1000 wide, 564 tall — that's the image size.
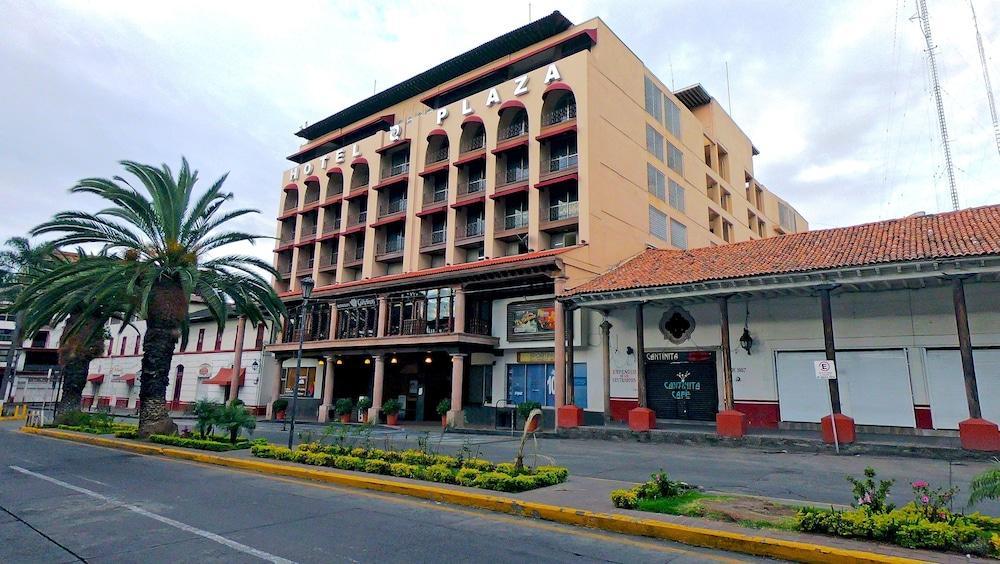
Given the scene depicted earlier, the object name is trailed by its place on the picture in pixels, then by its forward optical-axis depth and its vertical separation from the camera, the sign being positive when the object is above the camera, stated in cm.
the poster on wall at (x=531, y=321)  2575 +354
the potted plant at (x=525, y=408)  2305 -50
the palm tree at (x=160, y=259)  1869 +476
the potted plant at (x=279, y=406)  3319 -82
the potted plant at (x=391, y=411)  2809 -86
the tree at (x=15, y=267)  3014 +907
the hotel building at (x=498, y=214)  2631 +1088
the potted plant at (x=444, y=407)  2581 -57
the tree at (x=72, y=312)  1870 +287
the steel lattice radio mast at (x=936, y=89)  3403 +2006
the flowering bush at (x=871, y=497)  670 -119
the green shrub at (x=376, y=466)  1120 -147
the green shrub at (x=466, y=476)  970 -142
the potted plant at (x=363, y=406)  2872 -68
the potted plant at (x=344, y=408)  2983 -79
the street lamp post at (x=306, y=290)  1700 +313
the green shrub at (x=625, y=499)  786 -144
